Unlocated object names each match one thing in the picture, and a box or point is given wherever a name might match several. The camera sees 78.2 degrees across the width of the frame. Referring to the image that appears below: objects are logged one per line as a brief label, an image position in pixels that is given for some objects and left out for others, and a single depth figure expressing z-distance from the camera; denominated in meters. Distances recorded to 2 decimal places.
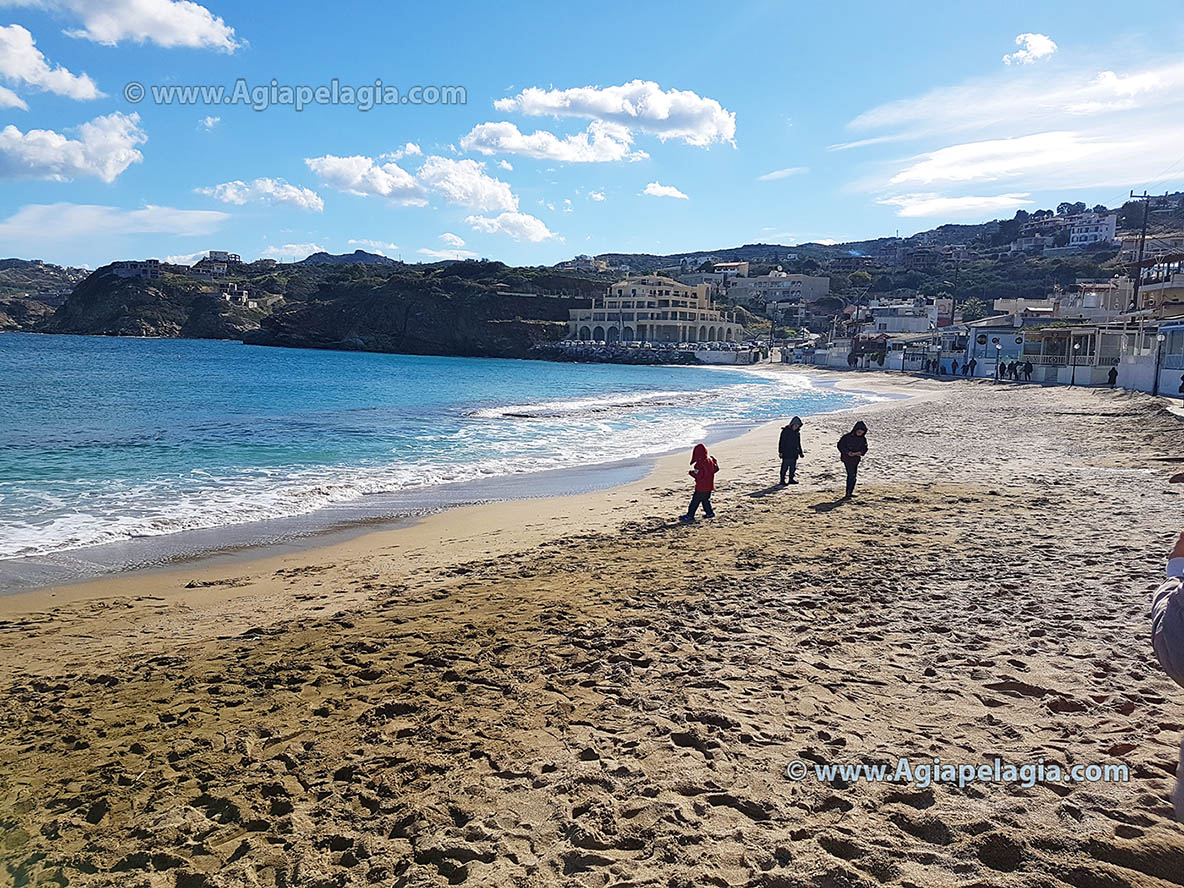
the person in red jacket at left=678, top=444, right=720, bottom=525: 10.24
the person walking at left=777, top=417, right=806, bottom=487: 12.50
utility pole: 40.13
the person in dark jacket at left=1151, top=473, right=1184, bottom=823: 1.94
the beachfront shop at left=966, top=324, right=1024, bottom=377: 52.97
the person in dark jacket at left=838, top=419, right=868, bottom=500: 11.28
